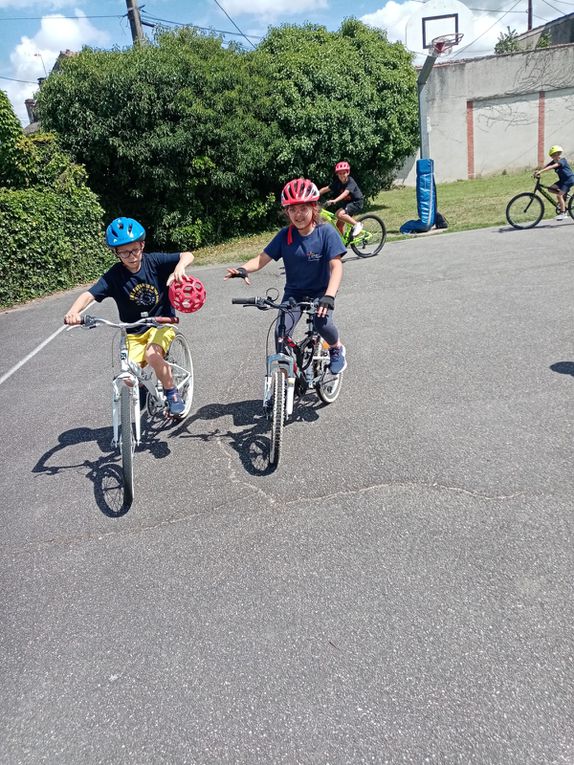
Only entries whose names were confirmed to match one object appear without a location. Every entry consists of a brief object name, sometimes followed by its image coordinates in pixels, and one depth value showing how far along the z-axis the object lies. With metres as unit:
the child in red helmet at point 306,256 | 4.40
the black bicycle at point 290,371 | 4.22
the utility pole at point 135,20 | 18.27
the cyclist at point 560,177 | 11.30
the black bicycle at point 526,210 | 11.95
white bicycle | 3.94
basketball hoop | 12.31
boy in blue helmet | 4.41
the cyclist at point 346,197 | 10.61
